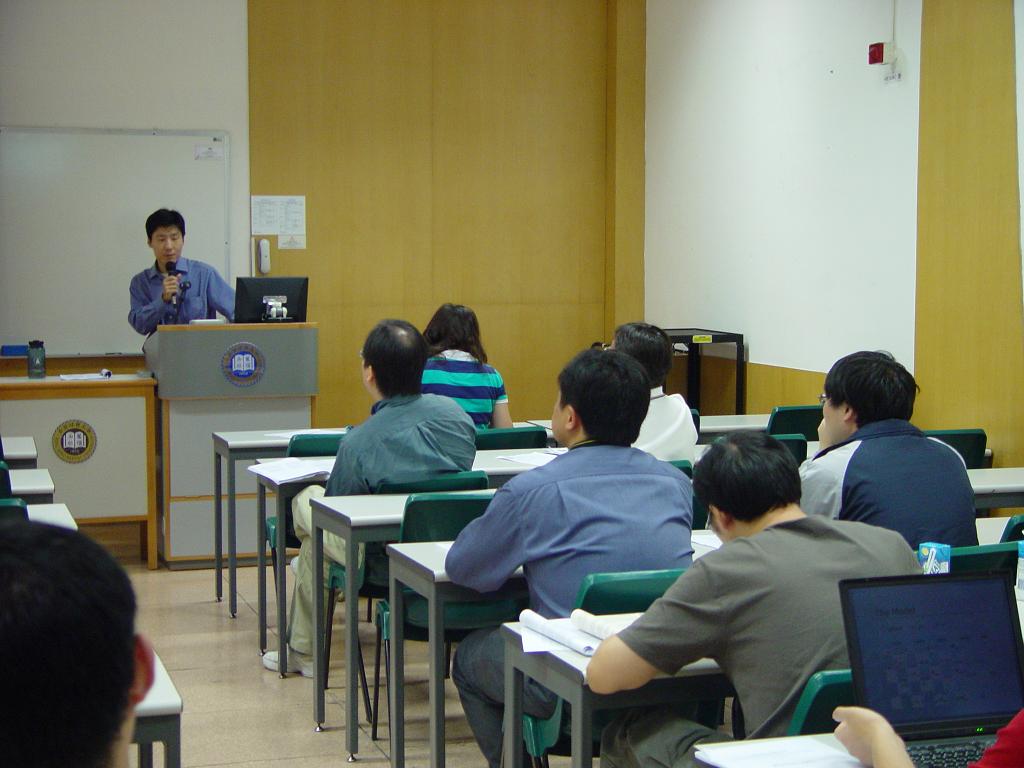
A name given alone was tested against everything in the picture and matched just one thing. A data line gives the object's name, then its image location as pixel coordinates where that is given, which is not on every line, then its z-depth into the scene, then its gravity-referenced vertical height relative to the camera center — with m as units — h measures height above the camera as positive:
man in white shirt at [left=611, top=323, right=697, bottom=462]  4.60 -0.47
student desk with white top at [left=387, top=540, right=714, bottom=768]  3.07 -0.77
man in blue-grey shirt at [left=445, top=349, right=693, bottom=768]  2.86 -0.52
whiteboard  7.74 +0.38
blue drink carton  2.85 -0.62
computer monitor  6.44 -0.10
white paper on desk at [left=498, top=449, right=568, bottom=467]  4.72 -0.66
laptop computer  1.93 -0.58
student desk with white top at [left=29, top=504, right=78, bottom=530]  3.47 -0.67
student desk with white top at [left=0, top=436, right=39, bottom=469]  5.07 -0.70
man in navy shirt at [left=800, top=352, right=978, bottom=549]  3.31 -0.49
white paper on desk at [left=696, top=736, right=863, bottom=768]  1.89 -0.71
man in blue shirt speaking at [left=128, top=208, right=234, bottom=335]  6.91 -0.03
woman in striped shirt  5.38 -0.33
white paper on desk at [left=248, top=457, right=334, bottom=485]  4.34 -0.66
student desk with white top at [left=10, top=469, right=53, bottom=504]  4.25 -0.70
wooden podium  6.25 -0.59
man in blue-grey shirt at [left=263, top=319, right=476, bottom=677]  4.11 -0.49
